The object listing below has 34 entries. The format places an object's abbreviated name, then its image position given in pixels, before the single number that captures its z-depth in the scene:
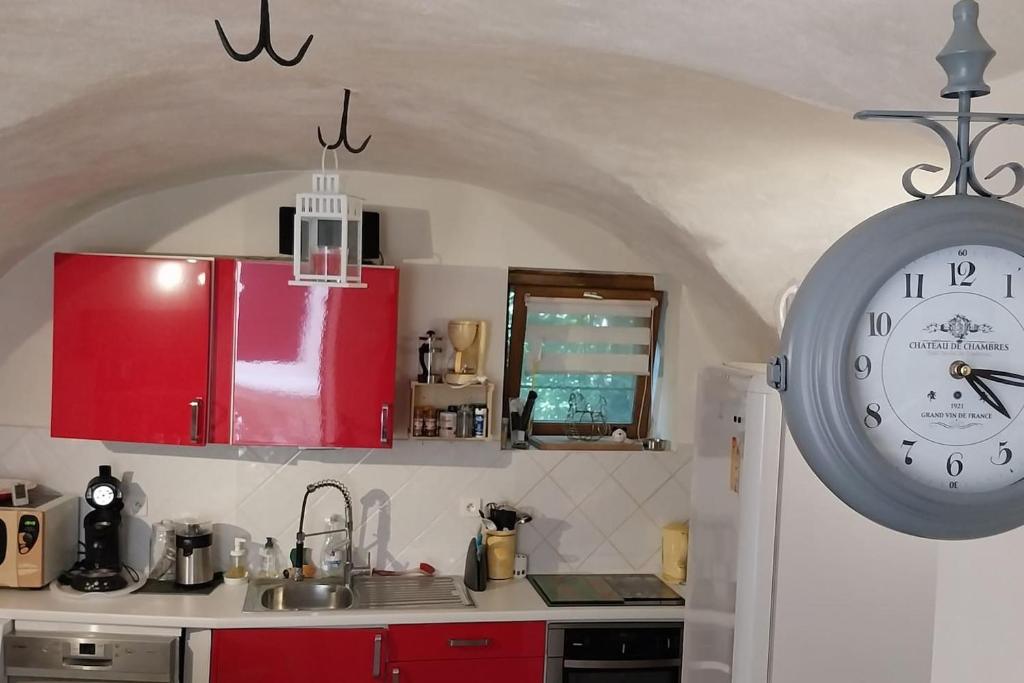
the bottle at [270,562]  3.85
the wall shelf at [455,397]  3.95
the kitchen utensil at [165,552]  3.77
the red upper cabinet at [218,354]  3.50
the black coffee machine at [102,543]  3.55
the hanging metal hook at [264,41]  1.59
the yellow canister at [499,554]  3.94
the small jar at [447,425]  3.90
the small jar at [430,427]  3.89
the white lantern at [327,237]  2.41
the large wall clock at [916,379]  1.00
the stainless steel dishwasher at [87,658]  3.27
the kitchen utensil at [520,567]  3.99
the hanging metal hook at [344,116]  2.62
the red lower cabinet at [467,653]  3.49
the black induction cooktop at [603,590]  3.66
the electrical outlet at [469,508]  4.01
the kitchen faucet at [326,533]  3.76
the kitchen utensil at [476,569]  3.80
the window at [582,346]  4.17
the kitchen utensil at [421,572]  3.95
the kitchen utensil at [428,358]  3.91
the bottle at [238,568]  3.74
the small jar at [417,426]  3.88
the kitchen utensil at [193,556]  3.67
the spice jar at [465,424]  3.92
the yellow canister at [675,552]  4.01
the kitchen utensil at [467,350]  3.91
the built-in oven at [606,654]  3.58
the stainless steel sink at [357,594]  3.61
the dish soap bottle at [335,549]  3.86
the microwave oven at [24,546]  3.50
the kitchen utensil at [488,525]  3.98
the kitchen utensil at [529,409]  4.17
